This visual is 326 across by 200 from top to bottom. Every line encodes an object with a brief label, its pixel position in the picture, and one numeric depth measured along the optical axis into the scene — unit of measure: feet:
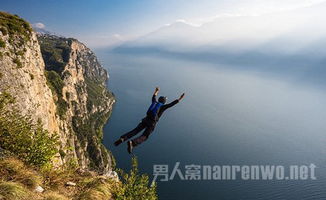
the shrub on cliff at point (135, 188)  27.25
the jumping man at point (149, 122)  34.22
